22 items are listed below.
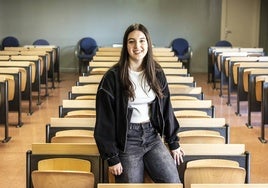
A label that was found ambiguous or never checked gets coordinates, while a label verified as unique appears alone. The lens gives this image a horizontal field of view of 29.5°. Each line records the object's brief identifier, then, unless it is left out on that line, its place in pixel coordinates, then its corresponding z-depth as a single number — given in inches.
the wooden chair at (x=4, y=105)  245.9
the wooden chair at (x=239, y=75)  308.8
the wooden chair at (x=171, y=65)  321.2
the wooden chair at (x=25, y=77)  298.0
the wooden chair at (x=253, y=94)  277.6
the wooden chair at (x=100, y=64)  329.7
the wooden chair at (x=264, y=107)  251.8
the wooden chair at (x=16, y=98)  273.7
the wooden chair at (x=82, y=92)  232.8
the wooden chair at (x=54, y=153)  133.5
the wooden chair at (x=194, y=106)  198.4
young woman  119.6
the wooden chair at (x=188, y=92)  231.6
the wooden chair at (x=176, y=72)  293.1
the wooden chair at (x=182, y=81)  261.0
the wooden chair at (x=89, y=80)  263.8
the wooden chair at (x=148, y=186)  103.1
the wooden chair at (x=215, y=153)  134.6
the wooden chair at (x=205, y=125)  166.3
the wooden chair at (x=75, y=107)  198.4
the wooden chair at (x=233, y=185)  99.1
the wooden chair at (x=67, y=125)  164.8
